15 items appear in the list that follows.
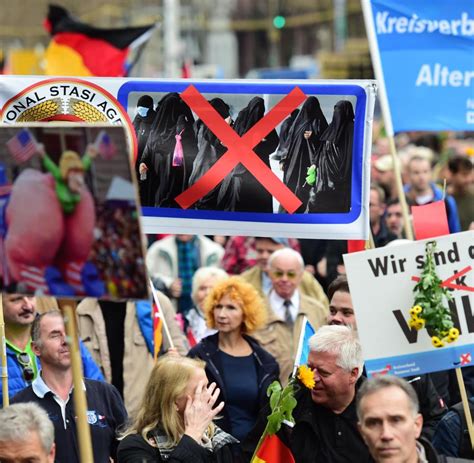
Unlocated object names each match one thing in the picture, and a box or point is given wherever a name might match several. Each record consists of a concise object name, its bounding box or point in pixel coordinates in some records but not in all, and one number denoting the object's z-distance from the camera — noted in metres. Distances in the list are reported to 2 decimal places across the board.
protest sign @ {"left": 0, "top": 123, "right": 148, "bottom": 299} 11.10
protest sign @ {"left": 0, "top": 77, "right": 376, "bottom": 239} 15.55
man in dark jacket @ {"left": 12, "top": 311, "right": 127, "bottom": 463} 14.45
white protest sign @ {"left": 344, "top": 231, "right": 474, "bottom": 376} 13.98
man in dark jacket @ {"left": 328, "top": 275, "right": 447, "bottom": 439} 15.36
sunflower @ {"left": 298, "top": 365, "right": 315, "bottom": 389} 13.71
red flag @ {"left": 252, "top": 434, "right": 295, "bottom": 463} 13.84
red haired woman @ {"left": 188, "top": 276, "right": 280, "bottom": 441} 17.52
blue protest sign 19.94
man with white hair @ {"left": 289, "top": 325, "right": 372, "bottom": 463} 13.94
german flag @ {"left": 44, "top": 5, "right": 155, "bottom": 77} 31.70
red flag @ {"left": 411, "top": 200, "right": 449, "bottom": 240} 14.67
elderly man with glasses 20.50
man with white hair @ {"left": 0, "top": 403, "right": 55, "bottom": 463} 12.12
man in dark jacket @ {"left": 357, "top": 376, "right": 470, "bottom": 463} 11.98
